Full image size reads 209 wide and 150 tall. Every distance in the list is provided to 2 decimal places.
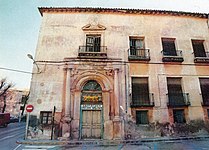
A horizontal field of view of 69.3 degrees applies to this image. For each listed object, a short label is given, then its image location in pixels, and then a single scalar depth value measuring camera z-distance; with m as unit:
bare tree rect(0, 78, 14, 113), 28.77
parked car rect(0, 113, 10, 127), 19.23
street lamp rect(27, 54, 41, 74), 11.54
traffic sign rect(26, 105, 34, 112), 10.27
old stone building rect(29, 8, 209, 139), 10.79
